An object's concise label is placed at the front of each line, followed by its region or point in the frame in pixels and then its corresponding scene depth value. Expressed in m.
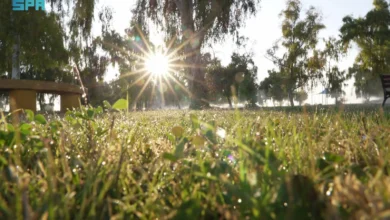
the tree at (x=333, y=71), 34.00
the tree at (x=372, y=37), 26.48
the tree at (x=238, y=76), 43.88
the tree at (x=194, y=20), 17.97
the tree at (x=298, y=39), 33.28
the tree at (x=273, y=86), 45.12
